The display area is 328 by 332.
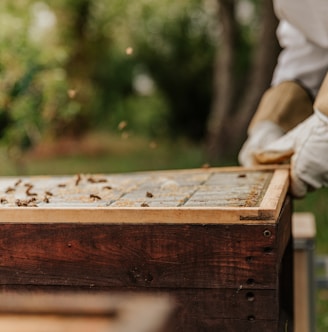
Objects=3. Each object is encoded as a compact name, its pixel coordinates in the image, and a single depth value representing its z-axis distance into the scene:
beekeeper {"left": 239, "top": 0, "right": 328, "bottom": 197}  2.90
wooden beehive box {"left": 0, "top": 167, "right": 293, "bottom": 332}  2.02
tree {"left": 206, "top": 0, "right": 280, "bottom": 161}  9.79
